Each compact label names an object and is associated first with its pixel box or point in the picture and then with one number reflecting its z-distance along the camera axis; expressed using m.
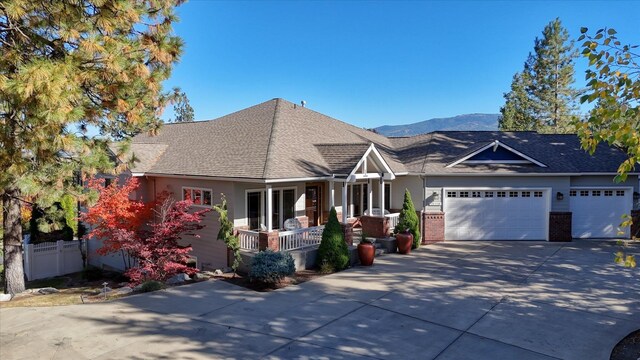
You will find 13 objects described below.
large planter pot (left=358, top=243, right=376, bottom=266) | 14.28
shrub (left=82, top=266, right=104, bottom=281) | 17.67
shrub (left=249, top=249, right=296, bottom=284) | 11.65
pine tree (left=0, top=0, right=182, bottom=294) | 8.08
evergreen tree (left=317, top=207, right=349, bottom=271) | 13.71
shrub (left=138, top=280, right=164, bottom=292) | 11.57
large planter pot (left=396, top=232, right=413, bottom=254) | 16.20
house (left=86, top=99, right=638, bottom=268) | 15.65
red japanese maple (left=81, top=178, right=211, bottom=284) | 13.35
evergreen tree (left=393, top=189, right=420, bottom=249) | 16.92
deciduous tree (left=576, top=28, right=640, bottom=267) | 5.30
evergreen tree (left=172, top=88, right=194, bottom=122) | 81.12
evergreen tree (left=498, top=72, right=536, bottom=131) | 42.88
